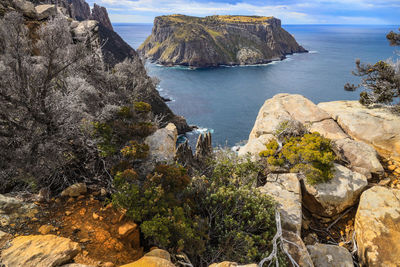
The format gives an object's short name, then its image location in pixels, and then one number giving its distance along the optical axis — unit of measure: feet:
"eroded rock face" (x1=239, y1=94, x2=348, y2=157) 46.85
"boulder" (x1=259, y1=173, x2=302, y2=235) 27.94
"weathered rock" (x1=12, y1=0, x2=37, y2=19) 65.26
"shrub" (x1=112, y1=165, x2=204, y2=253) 20.70
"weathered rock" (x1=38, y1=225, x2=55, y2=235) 19.93
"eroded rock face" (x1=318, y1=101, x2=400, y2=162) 44.99
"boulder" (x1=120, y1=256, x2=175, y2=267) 15.93
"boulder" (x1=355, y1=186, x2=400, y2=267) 25.91
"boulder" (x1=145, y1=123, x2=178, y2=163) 33.99
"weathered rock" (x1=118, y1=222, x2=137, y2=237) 20.99
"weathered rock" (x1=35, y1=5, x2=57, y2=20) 67.80
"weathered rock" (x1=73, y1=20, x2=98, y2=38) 70.41
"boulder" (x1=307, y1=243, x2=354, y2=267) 25.53
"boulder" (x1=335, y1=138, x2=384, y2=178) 38.24
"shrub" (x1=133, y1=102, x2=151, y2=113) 40.22
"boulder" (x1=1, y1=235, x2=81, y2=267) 14.42
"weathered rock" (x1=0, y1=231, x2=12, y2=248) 15.97
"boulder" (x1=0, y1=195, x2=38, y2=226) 20.15
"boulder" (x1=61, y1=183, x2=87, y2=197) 25.09
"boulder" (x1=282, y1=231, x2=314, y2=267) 23.29
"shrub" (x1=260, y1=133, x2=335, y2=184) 34.81
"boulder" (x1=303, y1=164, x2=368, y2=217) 32.94
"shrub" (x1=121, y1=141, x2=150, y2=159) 28.73
